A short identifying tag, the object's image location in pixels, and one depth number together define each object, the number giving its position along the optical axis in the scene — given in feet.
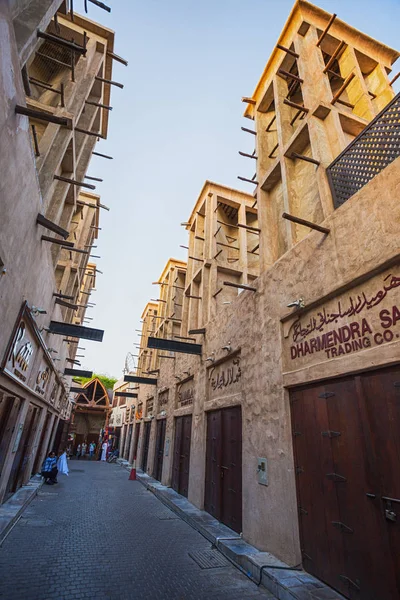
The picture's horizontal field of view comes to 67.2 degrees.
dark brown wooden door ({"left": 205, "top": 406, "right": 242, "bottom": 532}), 22.24
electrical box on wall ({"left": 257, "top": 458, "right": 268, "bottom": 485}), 18.03
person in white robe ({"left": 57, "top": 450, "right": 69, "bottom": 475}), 47.03
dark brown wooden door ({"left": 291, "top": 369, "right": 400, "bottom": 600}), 11.17
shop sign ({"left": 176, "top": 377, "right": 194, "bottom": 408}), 36.47
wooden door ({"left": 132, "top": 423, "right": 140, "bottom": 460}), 69.00
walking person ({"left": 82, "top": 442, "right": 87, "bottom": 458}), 85.97
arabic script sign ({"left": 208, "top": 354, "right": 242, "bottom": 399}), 25.19
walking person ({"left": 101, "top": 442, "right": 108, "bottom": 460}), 82.45
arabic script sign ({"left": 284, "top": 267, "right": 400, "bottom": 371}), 12.46
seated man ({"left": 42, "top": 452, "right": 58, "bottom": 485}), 39.42
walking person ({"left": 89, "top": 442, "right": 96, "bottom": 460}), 84.78
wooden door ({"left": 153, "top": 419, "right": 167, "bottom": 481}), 45.83
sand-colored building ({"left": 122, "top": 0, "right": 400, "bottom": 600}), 12.20
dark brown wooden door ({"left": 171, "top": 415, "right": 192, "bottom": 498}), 34.12
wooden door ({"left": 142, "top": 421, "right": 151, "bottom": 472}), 57.31
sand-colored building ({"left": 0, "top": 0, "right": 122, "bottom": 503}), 14.16
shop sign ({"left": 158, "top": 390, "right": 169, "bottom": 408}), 48.11
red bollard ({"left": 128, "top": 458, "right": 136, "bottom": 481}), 48.93
